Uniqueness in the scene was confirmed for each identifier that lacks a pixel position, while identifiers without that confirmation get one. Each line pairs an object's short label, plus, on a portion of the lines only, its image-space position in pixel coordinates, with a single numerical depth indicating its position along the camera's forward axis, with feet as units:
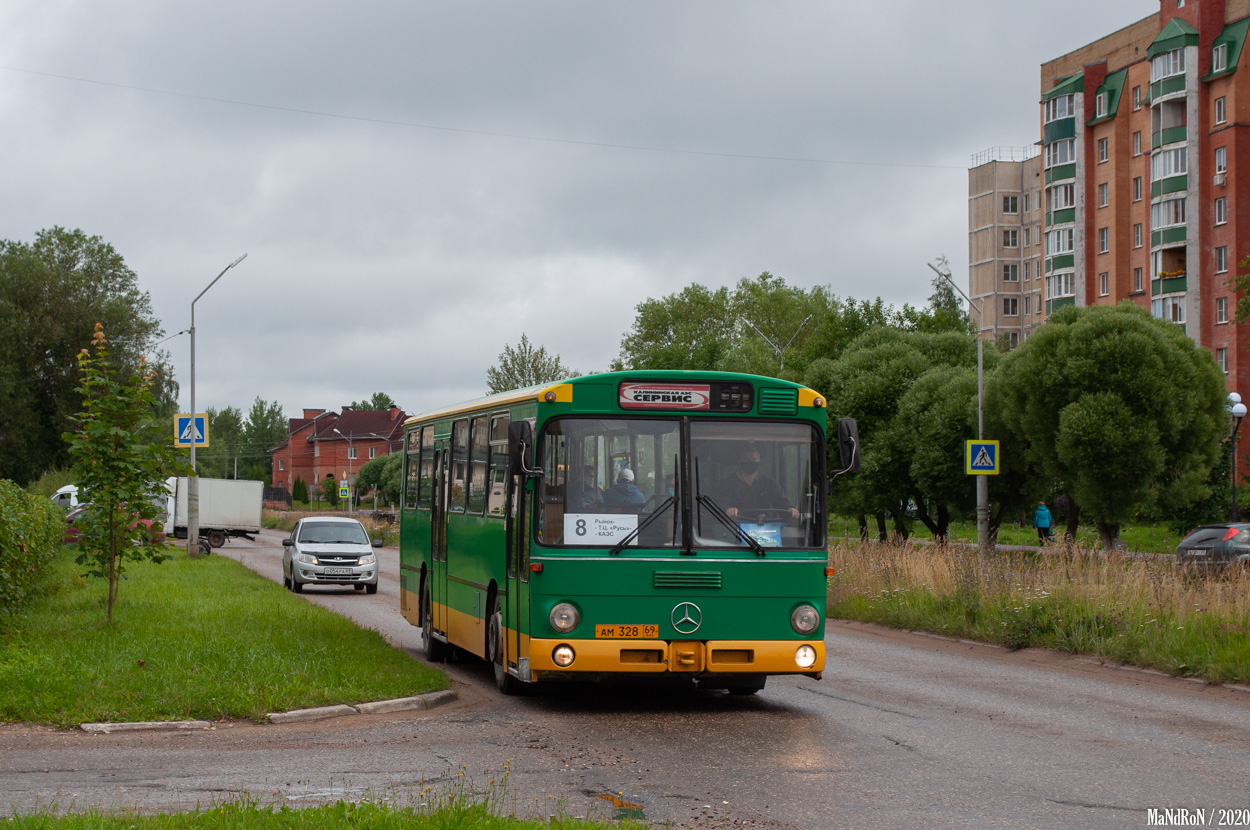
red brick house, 530.27
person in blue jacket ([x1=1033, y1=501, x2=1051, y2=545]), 154.20
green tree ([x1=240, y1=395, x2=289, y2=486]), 606.96
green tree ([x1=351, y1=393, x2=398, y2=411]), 623.77
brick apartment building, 224.53
